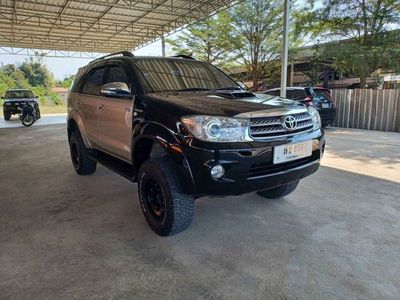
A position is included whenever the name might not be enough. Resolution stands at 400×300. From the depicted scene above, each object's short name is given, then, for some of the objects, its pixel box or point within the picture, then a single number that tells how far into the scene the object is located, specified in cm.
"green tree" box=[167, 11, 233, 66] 1485
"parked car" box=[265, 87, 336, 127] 856
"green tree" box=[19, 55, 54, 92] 4225
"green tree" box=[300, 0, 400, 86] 937
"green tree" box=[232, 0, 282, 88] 1377
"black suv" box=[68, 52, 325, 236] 215
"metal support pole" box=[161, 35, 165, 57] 1629
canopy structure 1243
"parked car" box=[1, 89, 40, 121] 1373
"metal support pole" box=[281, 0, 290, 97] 751
